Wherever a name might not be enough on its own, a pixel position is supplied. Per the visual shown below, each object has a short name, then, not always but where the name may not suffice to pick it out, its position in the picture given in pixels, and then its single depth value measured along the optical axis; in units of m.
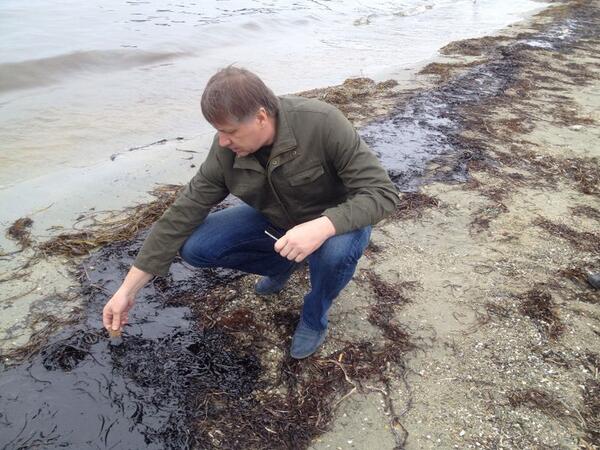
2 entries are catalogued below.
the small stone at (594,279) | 3.24
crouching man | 2.04
